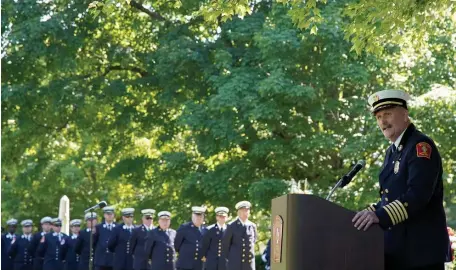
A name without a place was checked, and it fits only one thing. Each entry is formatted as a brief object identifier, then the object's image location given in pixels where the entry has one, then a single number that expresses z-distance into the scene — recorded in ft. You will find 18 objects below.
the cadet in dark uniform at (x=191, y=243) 71.92
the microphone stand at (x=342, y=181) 23.03
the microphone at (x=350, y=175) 23.08
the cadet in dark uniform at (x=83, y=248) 87.51
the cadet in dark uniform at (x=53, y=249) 90.48
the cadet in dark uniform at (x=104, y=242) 82.58
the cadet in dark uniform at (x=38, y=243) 94.53
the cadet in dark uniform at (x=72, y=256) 89.86
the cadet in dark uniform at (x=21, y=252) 96.94
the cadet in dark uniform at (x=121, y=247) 80.94
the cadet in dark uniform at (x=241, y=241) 67.36
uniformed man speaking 21.30
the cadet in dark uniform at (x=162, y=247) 75.51
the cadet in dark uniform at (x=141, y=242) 78.18
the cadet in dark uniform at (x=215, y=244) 69.77
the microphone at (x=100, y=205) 60.80
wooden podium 20.47
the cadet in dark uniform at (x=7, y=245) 98.35
